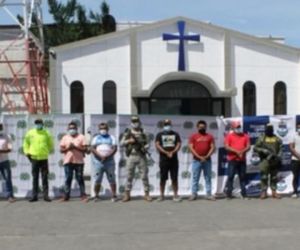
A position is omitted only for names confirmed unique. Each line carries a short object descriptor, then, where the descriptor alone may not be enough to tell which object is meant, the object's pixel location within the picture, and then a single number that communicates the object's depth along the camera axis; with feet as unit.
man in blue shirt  50.62
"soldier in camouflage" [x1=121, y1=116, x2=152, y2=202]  50.49
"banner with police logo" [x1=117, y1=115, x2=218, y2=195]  52.80
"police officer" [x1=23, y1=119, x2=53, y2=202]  50.65
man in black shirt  51.03
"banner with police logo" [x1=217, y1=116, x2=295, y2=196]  54.29
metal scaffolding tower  81.41
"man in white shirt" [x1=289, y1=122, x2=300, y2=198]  53.11
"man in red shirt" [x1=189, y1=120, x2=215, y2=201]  51.83
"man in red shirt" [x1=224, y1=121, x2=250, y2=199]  52.06
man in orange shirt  50.98
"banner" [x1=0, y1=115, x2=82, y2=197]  52.75
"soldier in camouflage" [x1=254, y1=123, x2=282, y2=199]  52.19
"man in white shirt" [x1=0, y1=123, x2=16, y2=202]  51.01
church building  71.77
